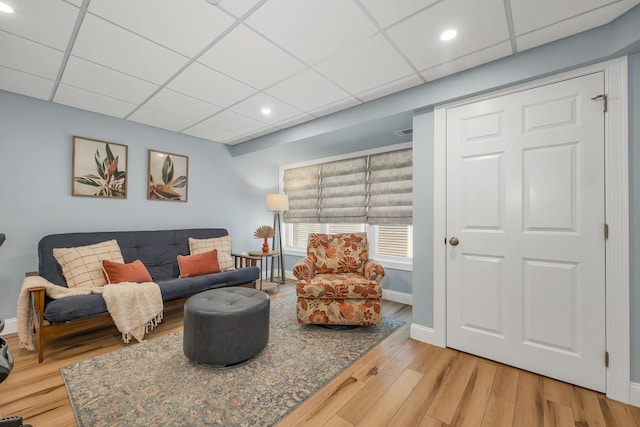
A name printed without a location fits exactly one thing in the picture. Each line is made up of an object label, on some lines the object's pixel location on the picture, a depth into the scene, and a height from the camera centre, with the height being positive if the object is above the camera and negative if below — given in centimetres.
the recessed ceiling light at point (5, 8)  161 +121
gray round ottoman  203 -88
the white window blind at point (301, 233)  502 -34
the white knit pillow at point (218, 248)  364 -45
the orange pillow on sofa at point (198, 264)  327 -61
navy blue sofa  220 -66
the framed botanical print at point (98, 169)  310 +53
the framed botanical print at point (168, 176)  368 +52
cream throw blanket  225 -81
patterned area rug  158 -115
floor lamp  454 +1
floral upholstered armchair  271 -82
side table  410 -107
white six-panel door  188 -11
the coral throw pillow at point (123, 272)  272 -59
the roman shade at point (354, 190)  378 +38
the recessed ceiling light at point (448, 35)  183 +121
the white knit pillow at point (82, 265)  264 -50
